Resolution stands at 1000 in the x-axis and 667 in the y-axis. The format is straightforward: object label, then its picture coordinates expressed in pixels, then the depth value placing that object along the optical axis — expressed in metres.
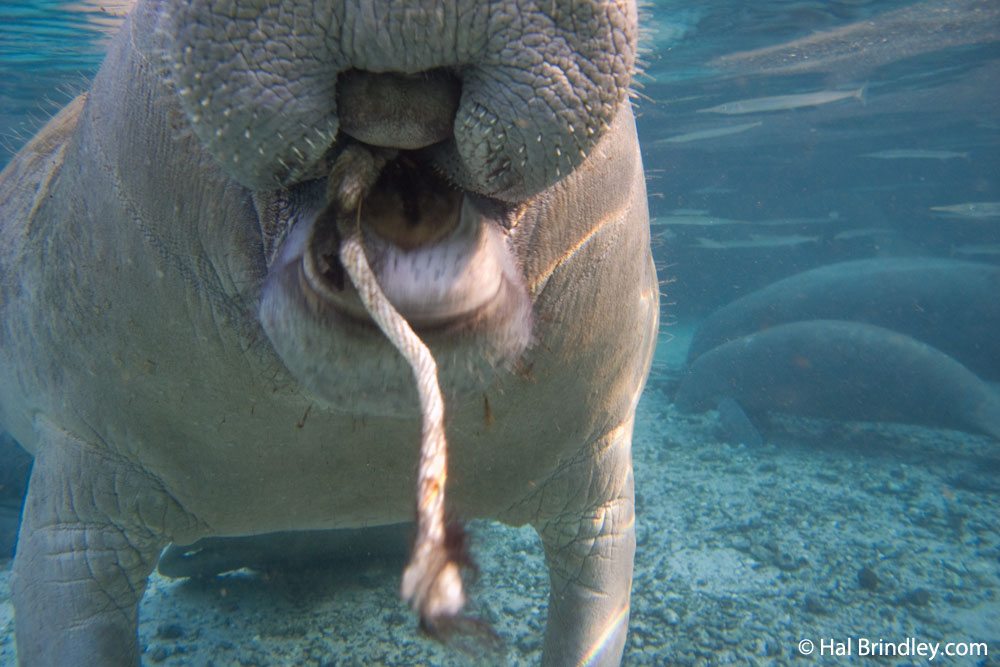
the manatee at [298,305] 1.04
